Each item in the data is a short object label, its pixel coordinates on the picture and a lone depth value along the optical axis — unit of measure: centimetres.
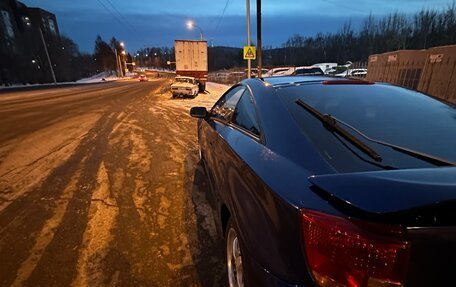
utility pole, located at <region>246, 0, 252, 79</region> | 1823
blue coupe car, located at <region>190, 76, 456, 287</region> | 118
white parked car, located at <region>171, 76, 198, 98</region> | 2105
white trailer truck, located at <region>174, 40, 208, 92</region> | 2770
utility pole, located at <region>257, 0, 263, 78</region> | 1712
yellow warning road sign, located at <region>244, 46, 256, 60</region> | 1728
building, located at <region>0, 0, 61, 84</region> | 5406
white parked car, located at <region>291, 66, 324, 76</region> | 3108
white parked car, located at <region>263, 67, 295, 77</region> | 4061
